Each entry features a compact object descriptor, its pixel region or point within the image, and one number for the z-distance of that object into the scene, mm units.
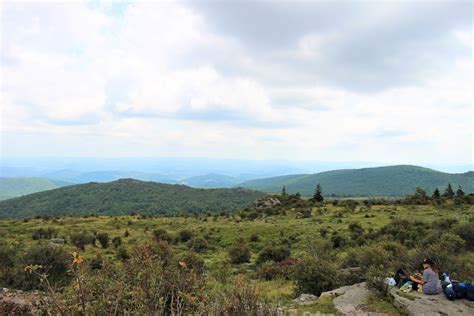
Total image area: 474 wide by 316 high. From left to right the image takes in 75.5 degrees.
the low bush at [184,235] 26088
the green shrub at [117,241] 22988
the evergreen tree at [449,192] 57112
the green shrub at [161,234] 25383
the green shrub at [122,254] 19078
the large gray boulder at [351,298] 7836
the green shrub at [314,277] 10758
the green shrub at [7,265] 11398
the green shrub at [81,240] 22000
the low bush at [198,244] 23141
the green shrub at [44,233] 24138
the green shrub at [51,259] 13352
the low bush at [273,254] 18859
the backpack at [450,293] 8500
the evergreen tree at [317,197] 56872
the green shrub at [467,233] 17344
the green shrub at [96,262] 16266
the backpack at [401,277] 10125
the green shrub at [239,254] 18938
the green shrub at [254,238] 25922
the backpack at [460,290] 8452
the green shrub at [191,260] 14133
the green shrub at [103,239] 23206
